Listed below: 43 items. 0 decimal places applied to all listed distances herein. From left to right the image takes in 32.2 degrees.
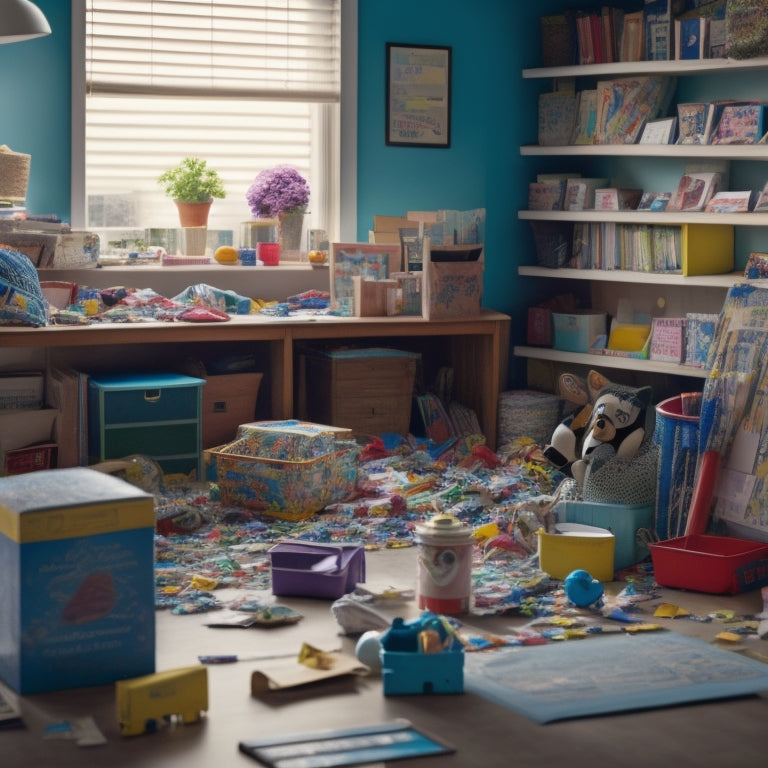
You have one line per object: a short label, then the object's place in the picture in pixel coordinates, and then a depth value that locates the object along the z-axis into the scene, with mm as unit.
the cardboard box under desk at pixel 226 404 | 5609
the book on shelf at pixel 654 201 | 5785
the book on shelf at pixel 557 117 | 6375
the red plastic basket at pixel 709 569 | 4020
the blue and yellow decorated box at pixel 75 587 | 3078
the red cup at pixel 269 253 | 6062
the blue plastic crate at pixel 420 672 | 3150
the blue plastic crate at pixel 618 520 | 4352
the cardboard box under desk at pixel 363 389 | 5773
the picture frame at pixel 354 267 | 5758
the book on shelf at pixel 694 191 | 5609
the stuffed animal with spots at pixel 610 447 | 4461
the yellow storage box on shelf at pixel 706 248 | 5621
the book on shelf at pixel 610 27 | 6137
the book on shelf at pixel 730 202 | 5414
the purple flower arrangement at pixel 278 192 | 6043
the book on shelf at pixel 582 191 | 6199
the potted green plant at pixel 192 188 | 5930
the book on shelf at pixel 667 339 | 5656
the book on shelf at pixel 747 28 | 5207
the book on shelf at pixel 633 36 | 5953
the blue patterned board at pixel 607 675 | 3113
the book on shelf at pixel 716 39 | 5566
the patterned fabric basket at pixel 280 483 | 4859
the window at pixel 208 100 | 5844
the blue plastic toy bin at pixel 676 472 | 4453
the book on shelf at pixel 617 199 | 6000
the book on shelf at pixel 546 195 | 6371
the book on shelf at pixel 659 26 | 5816
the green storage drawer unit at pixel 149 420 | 5191
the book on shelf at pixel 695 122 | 5551
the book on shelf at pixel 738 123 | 5348
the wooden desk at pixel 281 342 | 5172
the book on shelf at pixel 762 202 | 5348
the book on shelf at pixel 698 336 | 5520
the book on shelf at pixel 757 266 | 5102
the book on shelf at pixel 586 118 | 6196
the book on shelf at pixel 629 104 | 5926
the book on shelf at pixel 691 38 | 5621
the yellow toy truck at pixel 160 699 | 2895
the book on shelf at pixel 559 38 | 6375
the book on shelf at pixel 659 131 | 5738
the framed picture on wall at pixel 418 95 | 6246
